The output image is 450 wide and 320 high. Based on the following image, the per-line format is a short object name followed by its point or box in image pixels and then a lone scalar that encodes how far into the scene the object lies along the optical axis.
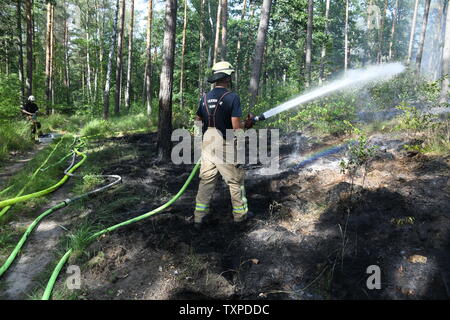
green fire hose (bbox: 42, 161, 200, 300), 2.53
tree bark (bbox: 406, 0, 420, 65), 24.54
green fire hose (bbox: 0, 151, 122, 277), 2.93
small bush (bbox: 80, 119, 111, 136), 11.32
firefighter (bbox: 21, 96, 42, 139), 9.68
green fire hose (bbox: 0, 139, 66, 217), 3.87
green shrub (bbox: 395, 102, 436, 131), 5.81
